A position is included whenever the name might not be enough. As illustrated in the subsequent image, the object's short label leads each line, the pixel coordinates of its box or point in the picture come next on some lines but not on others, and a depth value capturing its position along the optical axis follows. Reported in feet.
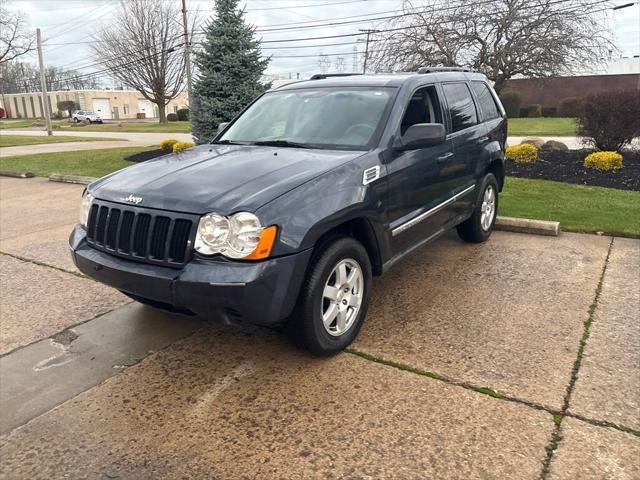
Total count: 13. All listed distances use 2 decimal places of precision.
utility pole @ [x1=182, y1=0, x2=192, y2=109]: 85.83
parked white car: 174.70
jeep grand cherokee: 9.29
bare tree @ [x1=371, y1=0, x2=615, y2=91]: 45.80
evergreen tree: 39.93
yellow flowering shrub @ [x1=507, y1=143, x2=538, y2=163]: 33.83
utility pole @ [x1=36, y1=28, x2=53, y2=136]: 105.40
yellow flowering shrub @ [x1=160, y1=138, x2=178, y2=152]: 49.35
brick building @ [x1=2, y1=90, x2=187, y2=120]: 243.60
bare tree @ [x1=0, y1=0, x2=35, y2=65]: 97.99
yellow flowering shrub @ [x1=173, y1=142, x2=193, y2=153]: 45.92
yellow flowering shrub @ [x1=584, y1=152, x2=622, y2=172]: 30.42
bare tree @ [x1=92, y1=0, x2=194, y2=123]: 124.57
